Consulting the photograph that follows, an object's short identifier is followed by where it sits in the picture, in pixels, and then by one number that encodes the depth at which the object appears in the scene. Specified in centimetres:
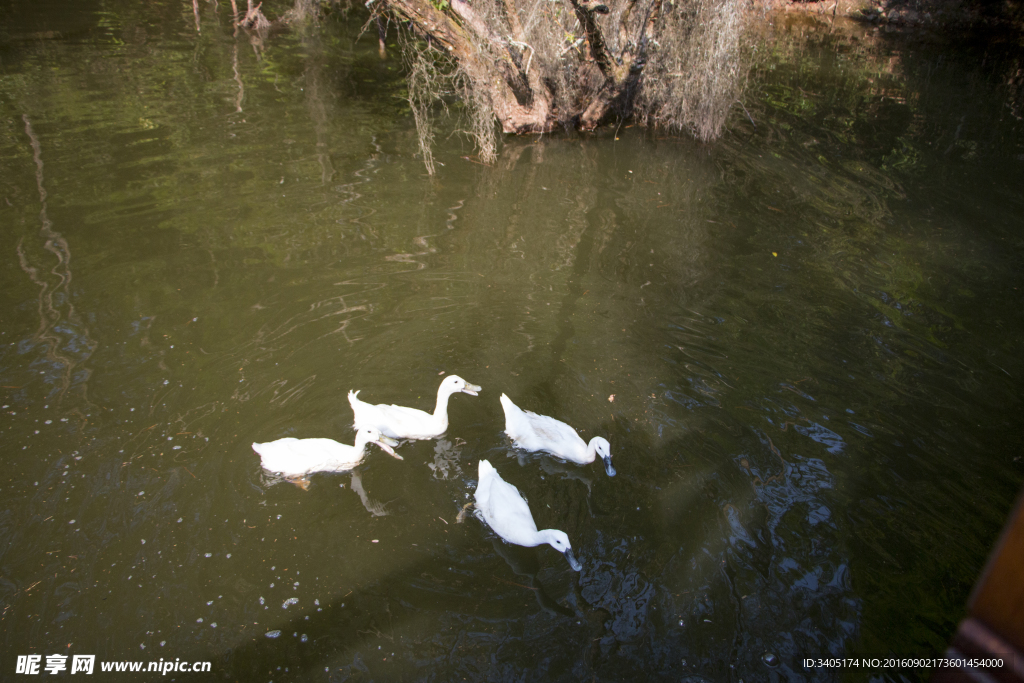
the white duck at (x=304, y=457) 441
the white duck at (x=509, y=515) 401
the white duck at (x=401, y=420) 479
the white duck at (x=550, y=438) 468
